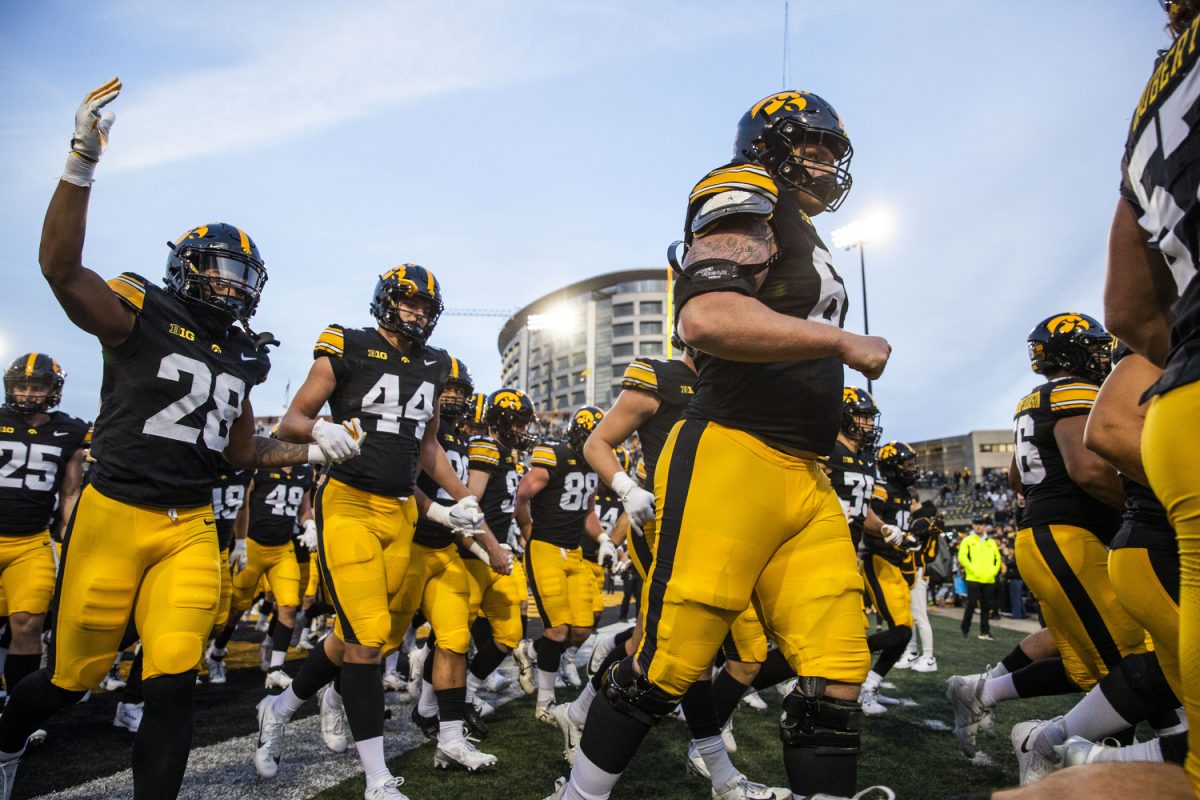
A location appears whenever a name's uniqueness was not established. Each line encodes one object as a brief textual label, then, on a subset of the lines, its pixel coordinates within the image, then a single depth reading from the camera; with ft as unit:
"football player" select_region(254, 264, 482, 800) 12.47
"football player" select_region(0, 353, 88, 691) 16.42
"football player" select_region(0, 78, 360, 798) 8.70
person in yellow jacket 41.42
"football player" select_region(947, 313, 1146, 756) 11.99
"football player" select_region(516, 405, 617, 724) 20.35
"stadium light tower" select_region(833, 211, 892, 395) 97.86
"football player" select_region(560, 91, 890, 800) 7.09
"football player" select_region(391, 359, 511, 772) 14.35
